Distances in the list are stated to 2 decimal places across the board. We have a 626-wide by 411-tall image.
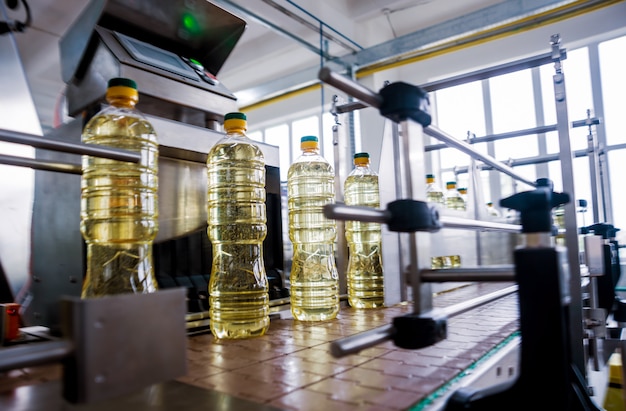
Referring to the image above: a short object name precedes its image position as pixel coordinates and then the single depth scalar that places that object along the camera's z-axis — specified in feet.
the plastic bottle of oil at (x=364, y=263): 4.95
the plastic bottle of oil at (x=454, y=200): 8.65
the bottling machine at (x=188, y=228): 1.59
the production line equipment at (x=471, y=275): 1.90
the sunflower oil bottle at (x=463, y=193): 8.96
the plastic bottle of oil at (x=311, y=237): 4.22
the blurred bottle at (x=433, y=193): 7.34
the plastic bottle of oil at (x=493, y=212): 10.33
